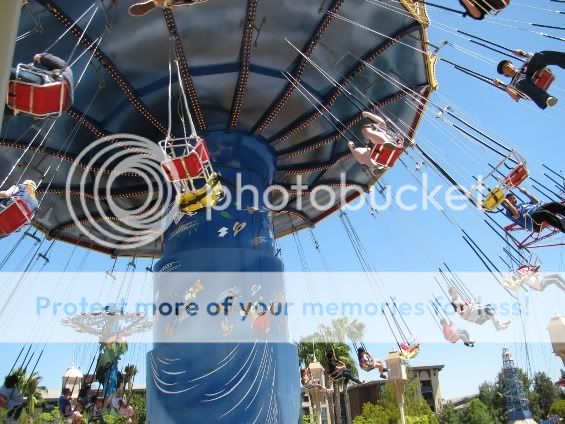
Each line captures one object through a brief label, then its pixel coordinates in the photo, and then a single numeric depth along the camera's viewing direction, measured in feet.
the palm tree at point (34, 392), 144.72
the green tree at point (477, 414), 169.58
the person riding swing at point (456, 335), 45.70
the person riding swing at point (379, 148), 33.09
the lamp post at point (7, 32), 5.71
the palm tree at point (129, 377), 70.21
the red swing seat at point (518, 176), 35.45
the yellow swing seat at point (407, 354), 48.54
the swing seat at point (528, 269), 44.65
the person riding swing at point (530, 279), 43.98
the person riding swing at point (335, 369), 55.83
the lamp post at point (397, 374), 47.09
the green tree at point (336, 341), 108.78
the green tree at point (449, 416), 172.55
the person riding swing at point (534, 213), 33.55
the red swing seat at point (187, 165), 29.96
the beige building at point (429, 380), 236.02
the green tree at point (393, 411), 123.57
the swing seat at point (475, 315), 40.81
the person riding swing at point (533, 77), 29.07
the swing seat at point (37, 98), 24.16
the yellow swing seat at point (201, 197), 31.86
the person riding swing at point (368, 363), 51.83
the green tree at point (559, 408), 146.20
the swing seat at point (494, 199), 35.83
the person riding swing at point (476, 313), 40.81
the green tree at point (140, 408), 153.95
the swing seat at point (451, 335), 45.80
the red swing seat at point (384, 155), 33.35
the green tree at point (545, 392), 191.42
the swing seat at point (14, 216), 29.48
